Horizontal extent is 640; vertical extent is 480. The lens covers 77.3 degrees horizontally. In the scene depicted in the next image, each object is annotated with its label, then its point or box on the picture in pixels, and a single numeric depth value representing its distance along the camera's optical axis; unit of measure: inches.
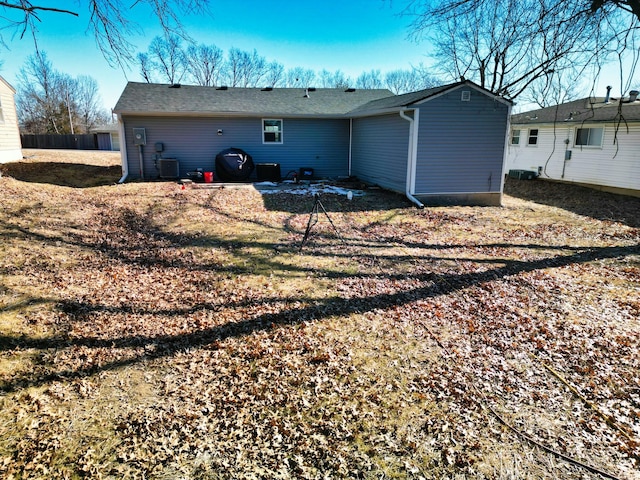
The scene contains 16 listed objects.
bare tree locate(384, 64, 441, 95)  1771.7
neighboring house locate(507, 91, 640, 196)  562.9
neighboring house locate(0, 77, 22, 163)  657.0
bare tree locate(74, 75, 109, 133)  2005.4
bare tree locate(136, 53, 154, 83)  1209.5
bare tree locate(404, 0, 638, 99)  251.4
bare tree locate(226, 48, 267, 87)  1658.5
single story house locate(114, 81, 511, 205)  464.8
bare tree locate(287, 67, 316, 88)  1843.0
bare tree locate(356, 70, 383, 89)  2005.4
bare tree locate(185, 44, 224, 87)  1497.4
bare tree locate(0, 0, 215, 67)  205.9
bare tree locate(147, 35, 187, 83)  1295.5
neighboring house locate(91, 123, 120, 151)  1514.5
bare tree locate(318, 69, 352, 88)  1851.6
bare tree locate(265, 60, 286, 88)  1737.2
